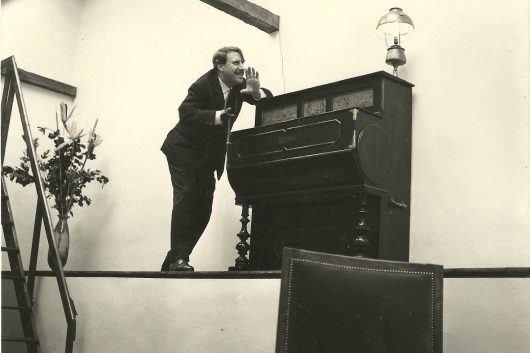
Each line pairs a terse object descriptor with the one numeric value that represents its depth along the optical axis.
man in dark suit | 4.23
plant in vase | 5.90
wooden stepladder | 3.84
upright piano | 3.52
